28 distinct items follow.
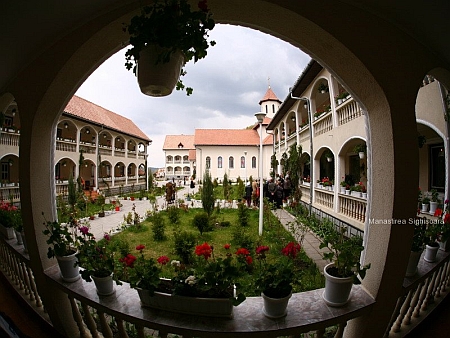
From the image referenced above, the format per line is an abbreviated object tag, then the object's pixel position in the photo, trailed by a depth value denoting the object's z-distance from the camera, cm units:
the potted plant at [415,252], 202
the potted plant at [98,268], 187
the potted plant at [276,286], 164
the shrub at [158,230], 742
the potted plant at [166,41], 129
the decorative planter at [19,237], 292
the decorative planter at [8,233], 311
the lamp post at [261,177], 703
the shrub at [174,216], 949
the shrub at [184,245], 542
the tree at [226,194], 1548
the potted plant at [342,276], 172
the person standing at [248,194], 1315
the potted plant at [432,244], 228
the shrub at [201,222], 781
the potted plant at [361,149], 755
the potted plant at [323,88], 950
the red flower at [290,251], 205
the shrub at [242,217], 898
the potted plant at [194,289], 158
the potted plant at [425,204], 488
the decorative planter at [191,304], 160
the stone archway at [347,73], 170
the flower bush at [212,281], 157
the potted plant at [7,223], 312
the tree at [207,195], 943
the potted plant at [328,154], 1075
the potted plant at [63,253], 207
